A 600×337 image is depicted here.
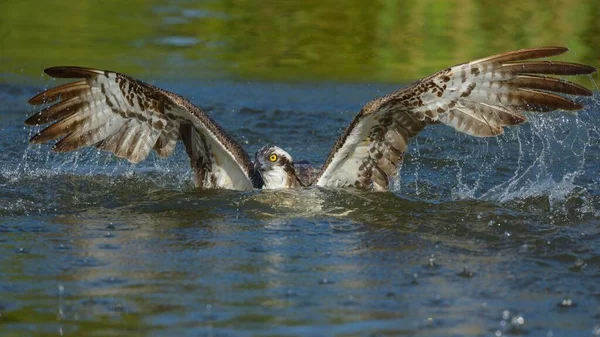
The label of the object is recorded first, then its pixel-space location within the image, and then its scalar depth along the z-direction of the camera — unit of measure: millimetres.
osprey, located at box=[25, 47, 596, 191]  15969
